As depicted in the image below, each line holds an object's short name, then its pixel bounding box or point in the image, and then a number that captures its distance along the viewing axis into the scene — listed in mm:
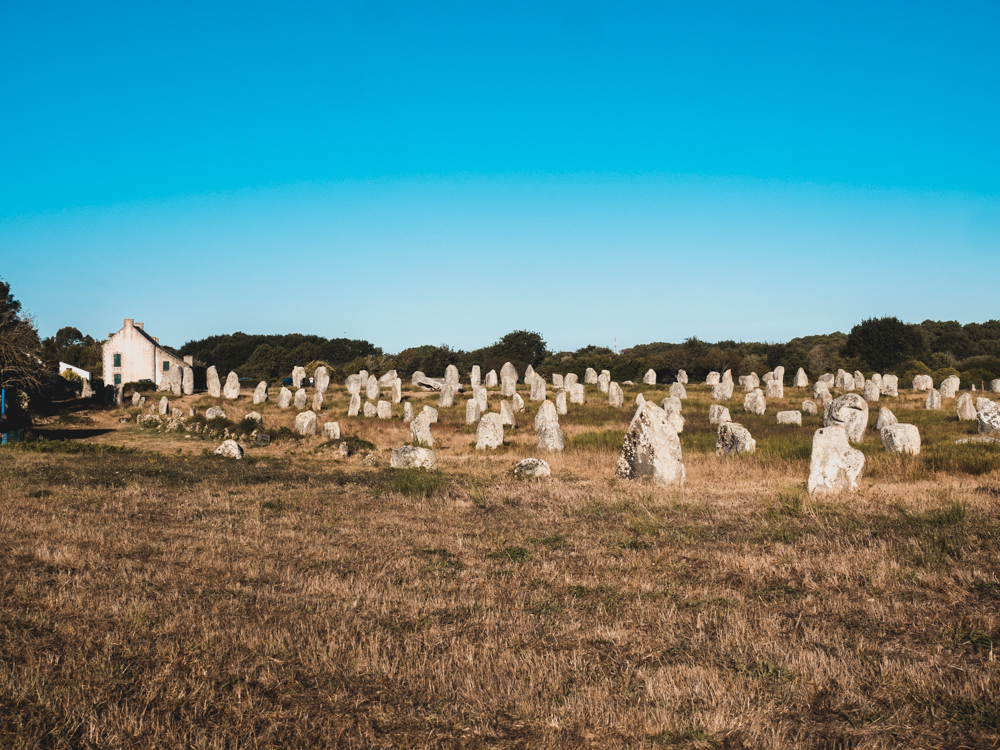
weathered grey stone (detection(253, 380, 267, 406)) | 38062
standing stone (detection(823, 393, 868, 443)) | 19781
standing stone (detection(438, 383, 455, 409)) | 34812
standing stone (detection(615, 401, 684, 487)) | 13859
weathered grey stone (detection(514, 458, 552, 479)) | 14820
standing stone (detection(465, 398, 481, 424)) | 28020
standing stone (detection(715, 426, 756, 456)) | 17547
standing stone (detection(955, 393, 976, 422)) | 25750
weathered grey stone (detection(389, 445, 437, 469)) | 16781
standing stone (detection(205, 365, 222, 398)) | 43088
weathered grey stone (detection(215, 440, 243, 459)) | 19734
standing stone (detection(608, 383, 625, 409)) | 35000
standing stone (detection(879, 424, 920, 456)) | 16953
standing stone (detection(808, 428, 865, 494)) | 12219
